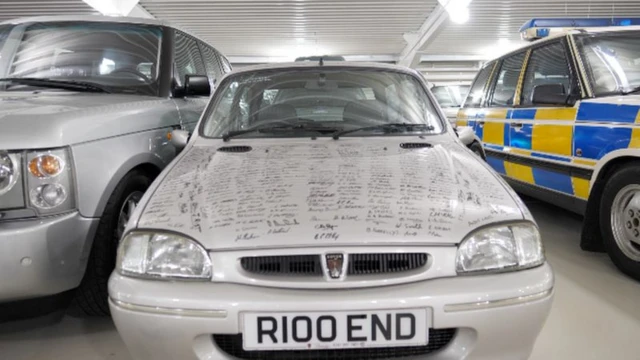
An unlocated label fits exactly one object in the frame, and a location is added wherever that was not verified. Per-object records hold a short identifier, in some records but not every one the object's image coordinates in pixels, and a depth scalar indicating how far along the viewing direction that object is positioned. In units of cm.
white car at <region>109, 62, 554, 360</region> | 131
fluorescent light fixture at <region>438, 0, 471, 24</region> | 895
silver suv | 176
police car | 266
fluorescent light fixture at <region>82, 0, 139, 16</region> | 864
